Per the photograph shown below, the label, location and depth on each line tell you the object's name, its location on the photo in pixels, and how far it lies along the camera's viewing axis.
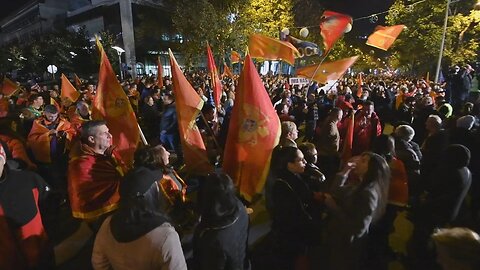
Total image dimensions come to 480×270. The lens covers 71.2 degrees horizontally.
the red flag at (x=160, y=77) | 12.54
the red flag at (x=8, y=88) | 11.07
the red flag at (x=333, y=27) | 8.08
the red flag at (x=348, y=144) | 5.97
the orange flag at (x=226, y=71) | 16.33
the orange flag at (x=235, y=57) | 15.41
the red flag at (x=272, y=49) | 8.09
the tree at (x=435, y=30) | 23.66
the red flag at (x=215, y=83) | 7.82
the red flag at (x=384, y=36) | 10.40
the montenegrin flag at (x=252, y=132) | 4.29
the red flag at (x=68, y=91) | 9.21
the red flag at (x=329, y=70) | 7.86
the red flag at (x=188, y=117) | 4.82
